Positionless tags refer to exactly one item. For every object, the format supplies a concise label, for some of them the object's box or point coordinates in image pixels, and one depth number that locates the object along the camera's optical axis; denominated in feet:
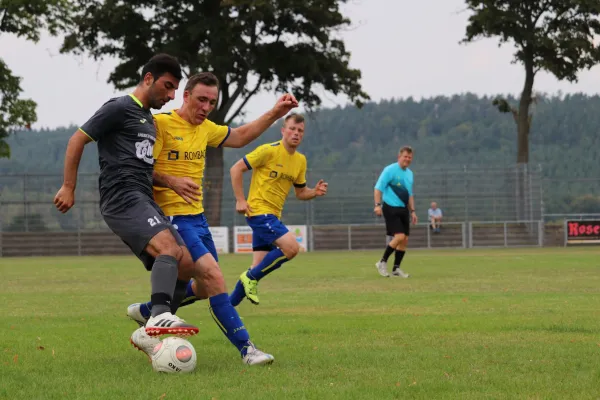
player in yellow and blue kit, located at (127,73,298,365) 23.99
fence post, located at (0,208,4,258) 134.10
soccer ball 21.71
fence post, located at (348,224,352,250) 135.44
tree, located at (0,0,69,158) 136.98
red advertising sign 132.16
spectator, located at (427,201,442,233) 137.28
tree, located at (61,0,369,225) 138.21
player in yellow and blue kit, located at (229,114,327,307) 38.83
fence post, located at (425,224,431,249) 135.64
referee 59.57
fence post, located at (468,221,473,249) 136.87
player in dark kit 22.30
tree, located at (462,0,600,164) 147.43
